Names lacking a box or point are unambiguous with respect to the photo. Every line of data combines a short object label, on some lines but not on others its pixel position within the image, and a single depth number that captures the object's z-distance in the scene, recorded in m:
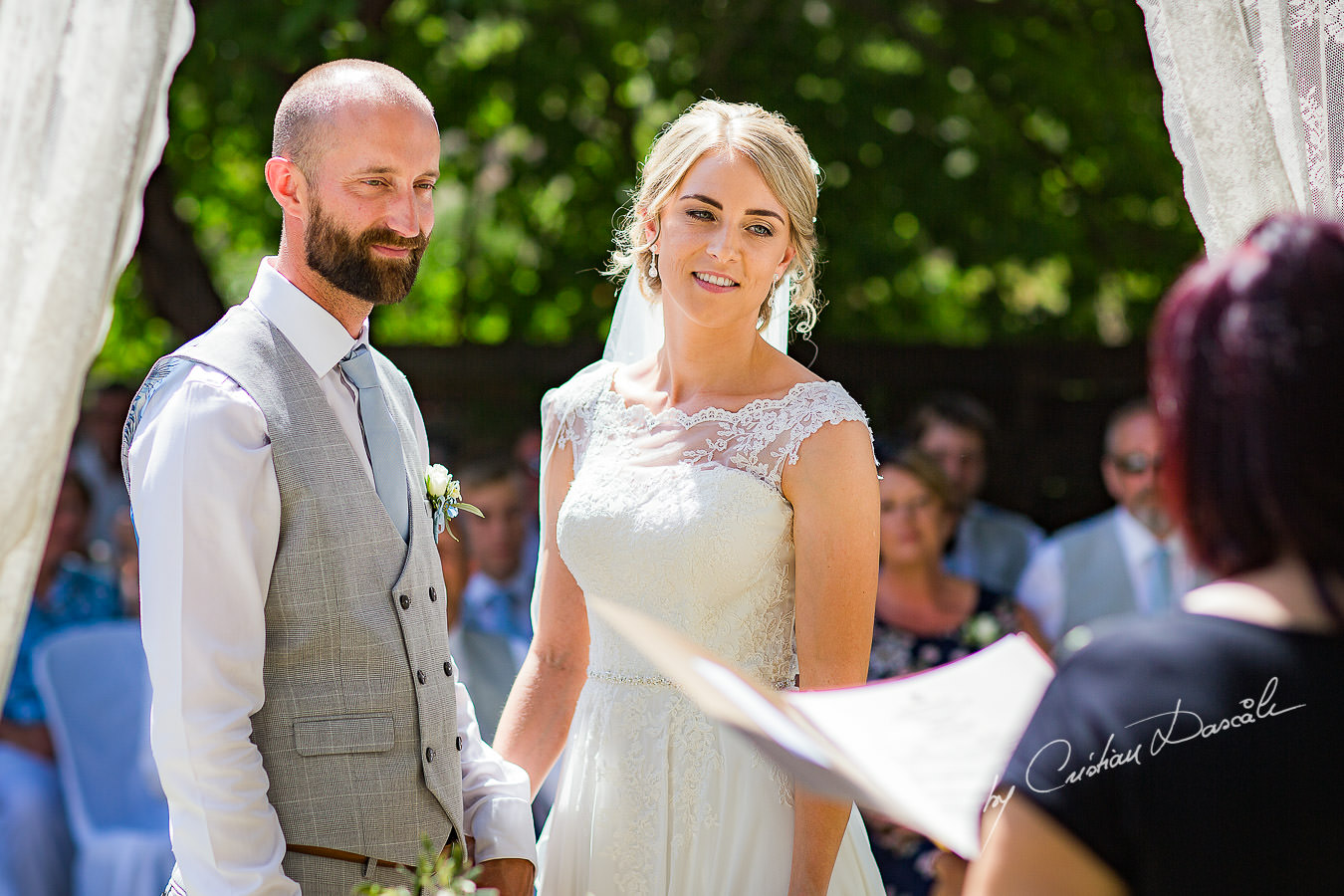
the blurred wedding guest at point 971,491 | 6.36
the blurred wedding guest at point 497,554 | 5.97
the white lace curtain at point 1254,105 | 1.86
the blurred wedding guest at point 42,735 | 5.22
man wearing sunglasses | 5.71
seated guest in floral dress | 4.62
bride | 2.34
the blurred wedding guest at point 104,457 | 7.38
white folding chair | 5.24
